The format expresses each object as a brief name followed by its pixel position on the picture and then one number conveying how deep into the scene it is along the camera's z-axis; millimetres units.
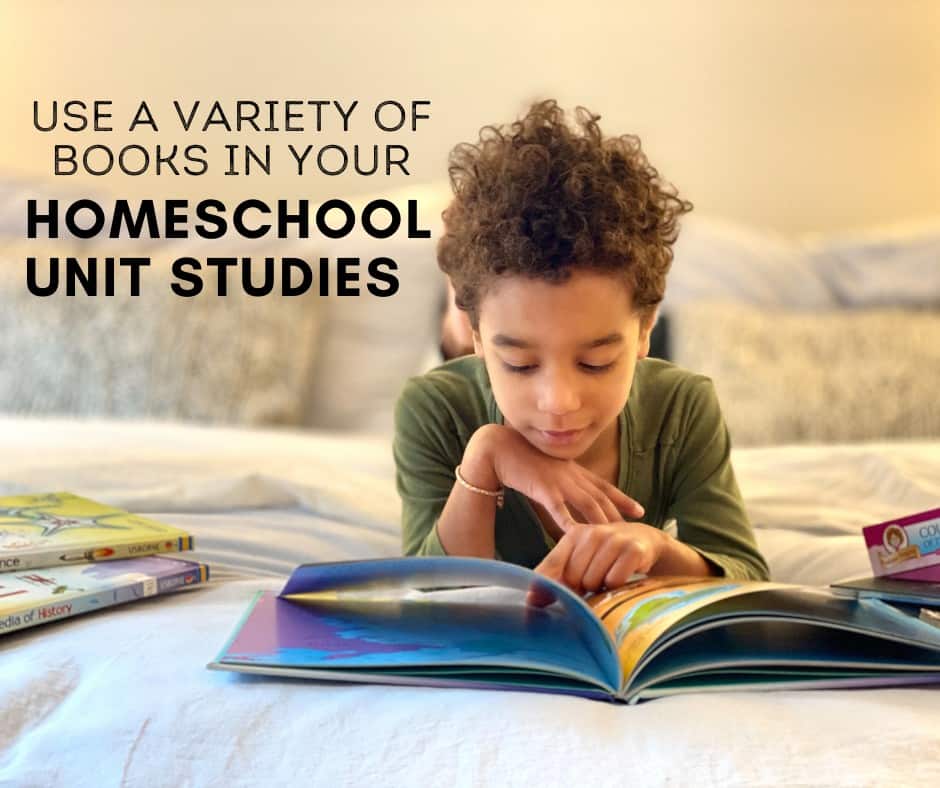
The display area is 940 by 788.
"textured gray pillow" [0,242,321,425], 1748
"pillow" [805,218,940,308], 1984
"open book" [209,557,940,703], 644
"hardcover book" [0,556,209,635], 766
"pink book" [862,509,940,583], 765
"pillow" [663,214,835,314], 1885
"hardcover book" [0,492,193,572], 861
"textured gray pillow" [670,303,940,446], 1645
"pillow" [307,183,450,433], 1788
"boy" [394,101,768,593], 759
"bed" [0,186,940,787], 591
